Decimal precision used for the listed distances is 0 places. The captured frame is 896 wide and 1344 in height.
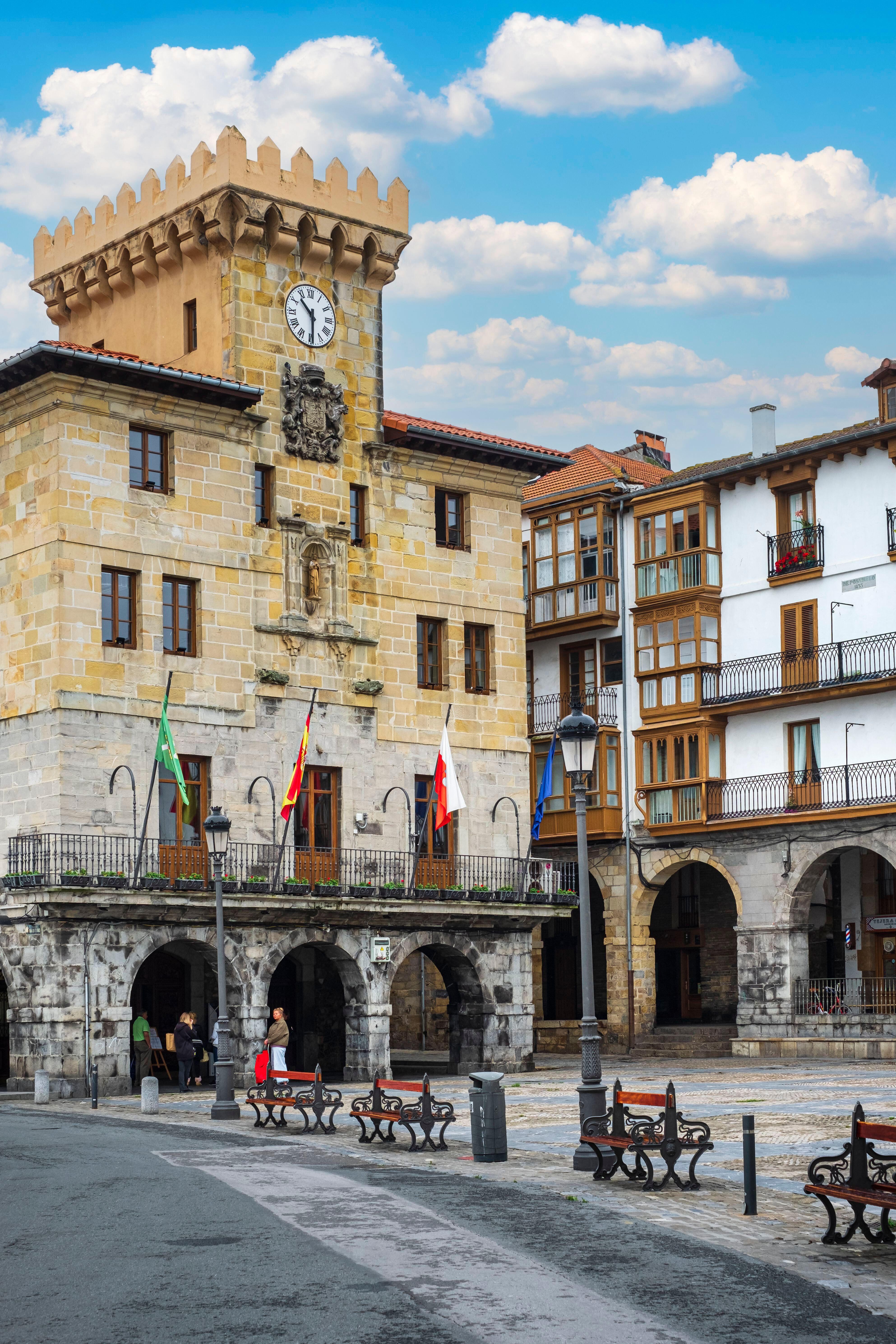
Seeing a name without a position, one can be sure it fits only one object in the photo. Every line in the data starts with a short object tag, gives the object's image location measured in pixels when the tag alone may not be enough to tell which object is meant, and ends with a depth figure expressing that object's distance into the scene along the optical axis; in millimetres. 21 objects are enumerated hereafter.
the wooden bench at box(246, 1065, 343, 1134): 24344
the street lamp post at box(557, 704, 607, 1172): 19234
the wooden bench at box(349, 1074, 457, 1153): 21750
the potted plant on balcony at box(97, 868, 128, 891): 34281
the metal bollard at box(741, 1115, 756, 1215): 14953
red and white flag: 38031
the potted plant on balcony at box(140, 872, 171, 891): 35031
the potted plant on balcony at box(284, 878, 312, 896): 37406
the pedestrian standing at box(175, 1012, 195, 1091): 34375
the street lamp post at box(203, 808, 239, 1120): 27438
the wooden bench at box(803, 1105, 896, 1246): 13117
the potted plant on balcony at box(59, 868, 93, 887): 33625
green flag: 34375
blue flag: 41375
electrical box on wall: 38594
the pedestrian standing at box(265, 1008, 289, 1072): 33031
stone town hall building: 35406
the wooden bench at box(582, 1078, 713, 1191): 17109
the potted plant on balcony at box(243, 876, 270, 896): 36781
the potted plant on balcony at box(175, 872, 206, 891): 35531
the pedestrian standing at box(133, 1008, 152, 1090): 35281
